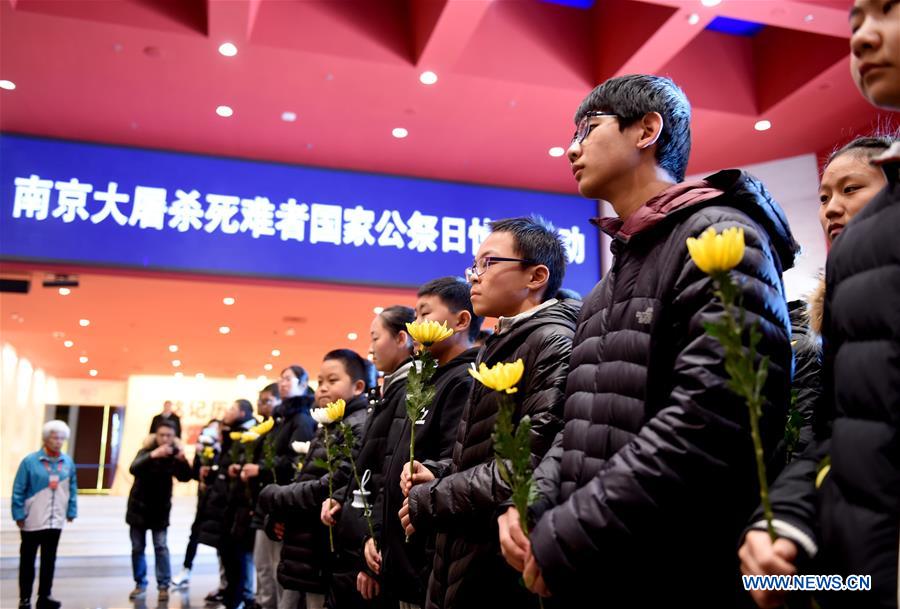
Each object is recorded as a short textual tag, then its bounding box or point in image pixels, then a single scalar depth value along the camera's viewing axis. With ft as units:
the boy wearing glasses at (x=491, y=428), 6.13
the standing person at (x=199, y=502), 22.43
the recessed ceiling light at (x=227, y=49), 15.99
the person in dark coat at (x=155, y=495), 20.57
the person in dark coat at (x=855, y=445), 3.04
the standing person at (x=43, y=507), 18.69
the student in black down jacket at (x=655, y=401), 3.88
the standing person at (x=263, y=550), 15.90
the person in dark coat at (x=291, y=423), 15.43
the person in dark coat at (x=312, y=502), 11.34
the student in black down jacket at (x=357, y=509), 9.60
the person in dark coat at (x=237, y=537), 17.65
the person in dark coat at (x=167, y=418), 22.99
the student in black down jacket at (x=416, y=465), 7.98
